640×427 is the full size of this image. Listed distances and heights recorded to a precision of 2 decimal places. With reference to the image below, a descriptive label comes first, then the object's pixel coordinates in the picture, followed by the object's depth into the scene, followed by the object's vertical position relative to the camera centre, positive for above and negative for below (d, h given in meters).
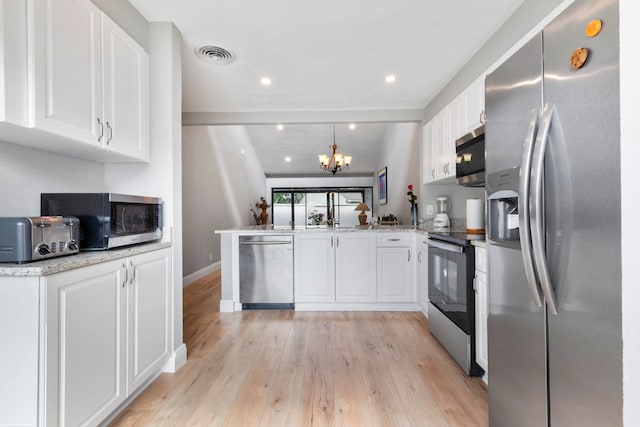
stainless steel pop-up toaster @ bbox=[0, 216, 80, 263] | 1.24 -0.08
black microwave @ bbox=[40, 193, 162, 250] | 1.64 +0.02
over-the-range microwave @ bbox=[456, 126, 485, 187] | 2.32 +0.43
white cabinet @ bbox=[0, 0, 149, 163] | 1.28 +0.66
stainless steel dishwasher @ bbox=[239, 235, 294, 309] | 3.60 -0.60
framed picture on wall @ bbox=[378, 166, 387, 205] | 7.99 +0.78
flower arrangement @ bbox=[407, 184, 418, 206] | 4.09 +0.20
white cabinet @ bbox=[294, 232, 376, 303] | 3.58 -0.57
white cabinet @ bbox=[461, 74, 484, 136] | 2.44 +0.87
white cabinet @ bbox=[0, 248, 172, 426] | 1.20 -0.55
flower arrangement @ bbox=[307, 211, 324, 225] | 9.95 +0.08
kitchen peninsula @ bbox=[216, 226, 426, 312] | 3.58 -0.57
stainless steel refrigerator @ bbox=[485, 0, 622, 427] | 0.84 -0.03
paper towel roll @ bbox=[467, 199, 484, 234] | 2.57 -0.01
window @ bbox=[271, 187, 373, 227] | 9.97 +0.39
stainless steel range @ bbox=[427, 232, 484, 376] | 2.15 -0.62
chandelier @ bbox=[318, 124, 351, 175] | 6.12 +1.06
